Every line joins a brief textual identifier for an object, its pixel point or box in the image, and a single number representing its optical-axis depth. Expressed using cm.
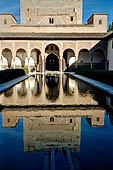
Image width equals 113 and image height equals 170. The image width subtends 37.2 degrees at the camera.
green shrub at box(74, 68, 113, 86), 996
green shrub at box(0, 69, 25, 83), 1150
